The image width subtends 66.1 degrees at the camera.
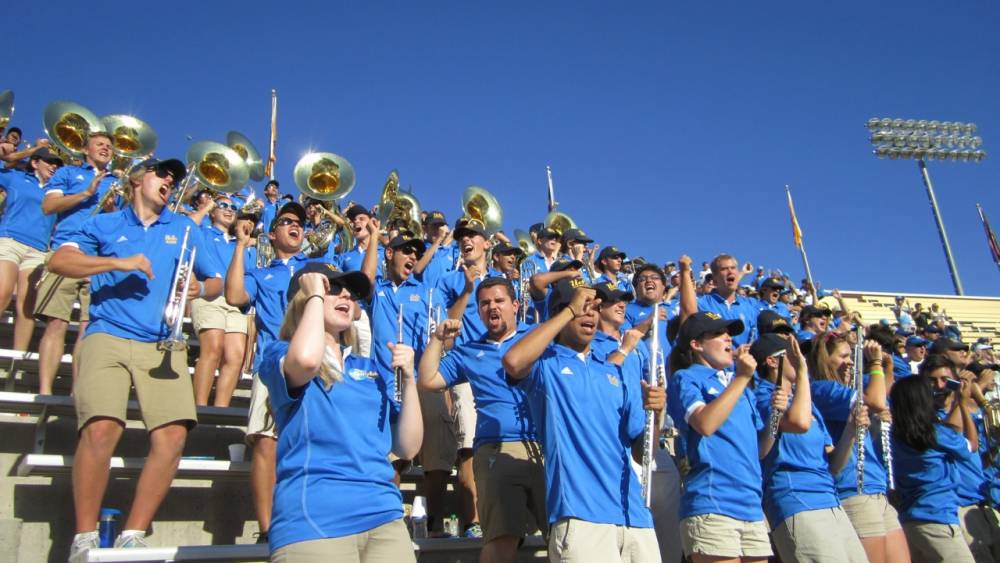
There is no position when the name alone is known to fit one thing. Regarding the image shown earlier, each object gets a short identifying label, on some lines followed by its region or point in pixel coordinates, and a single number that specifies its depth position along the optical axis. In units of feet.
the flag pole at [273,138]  62.86
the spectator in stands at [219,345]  21.16
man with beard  14.69
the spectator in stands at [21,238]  22.15
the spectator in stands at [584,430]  12.12
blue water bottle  14.10
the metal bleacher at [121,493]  14.97
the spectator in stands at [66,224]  19.10
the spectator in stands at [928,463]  19.34
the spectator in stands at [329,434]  10.12
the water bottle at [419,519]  16.75
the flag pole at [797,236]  94.94
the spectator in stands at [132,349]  13.99
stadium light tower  107.96
